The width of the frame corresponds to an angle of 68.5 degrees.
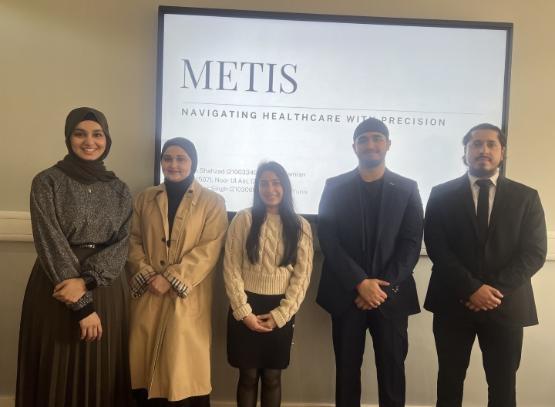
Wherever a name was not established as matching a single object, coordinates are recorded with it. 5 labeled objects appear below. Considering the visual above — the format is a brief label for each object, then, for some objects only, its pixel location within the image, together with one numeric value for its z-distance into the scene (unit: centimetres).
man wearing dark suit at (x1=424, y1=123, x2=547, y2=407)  180
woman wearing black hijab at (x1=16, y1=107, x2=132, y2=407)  155
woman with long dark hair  183
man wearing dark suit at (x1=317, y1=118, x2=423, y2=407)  188
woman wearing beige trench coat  185
